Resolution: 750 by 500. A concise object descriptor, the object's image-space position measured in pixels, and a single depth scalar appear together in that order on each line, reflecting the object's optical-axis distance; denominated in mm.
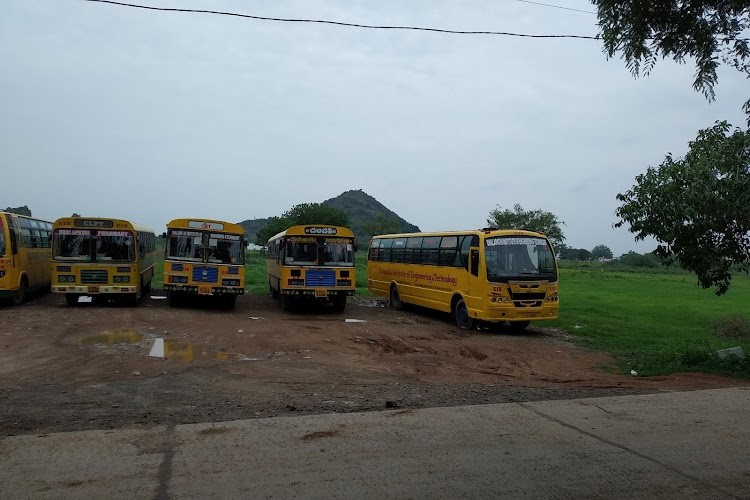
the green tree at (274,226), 65938
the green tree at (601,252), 153000
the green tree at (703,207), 11008
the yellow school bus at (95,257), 18406
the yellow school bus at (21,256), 18031
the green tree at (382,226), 81312
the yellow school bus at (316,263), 19438
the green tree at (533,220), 73812
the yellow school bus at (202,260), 18641
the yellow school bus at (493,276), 16594
